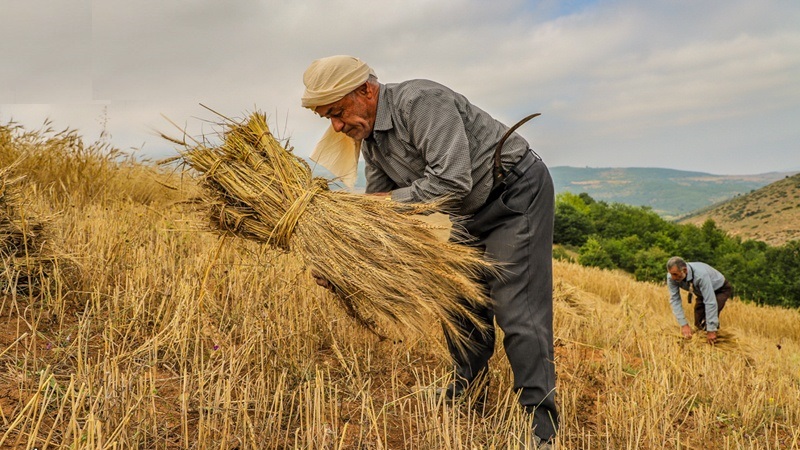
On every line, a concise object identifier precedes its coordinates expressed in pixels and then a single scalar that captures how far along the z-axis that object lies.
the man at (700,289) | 8.03
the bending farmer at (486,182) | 2.55
